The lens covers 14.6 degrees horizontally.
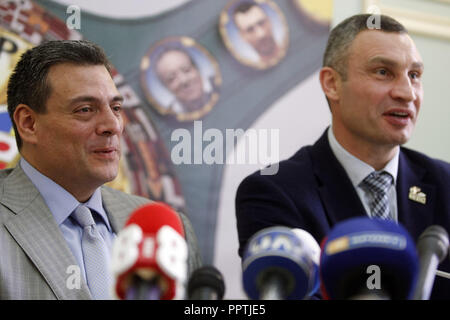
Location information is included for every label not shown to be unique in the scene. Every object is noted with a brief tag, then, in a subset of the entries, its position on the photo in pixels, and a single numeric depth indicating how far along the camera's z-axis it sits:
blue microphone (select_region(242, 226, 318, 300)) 1.83
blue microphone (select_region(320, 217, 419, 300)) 1.79
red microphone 1.77
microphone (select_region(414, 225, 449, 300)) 1.82
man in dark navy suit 2.29
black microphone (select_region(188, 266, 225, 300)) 1.86
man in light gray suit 2.19
